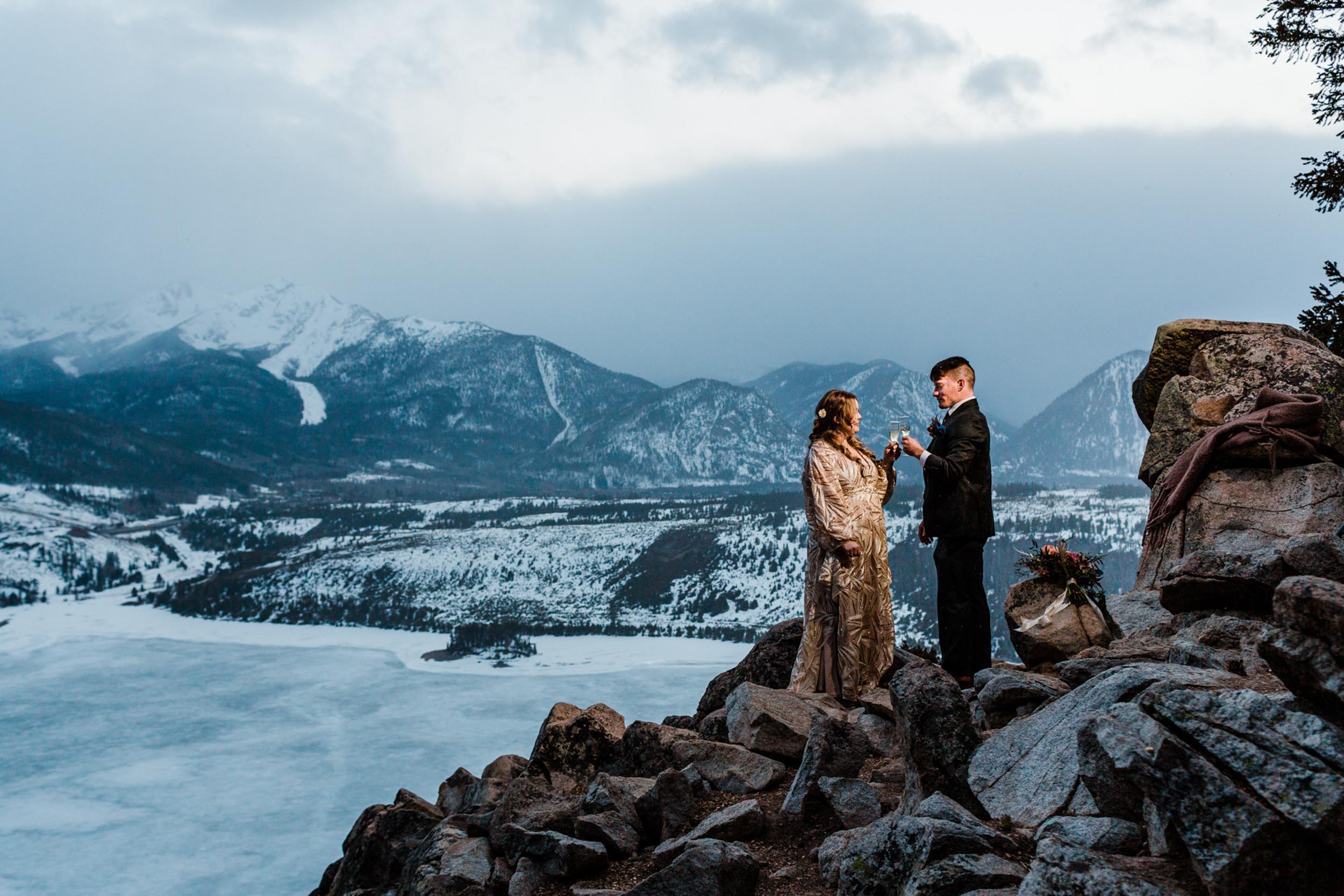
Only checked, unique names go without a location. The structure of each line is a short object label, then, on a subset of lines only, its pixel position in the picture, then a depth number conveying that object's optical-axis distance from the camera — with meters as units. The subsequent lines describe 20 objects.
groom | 10.78
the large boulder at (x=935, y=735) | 7.16
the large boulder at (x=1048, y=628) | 10.95
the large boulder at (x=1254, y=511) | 11.91
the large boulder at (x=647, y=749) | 11.32
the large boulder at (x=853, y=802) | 8.01
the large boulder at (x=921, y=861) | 5.30
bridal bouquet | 11.19
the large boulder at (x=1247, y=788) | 4.32
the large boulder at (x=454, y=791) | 14.94
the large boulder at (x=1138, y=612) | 11.60
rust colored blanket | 12.34
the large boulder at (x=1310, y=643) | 4.40
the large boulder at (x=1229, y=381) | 13.70
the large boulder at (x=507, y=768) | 15.02
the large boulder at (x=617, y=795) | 9.67
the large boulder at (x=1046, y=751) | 6.79
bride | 11.24
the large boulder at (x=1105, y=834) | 5.41
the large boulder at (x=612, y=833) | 9.18
